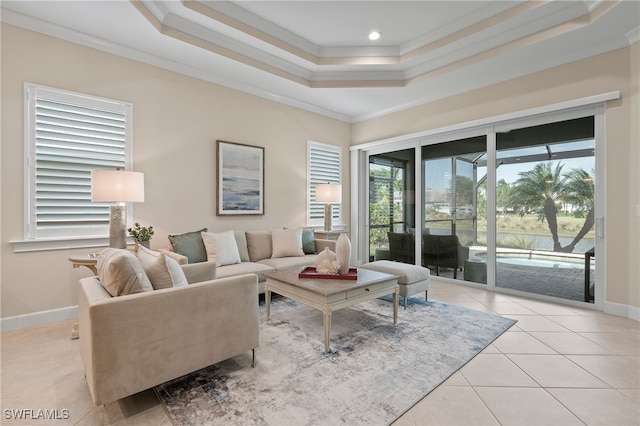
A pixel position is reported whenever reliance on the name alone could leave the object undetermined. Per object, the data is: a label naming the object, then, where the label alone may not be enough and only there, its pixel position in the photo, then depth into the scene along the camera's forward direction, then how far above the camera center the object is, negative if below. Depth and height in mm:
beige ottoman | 3510 -717
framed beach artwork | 4387 +493
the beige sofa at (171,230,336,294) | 3633 -626
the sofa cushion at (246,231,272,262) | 4305 -454
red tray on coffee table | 2966 -603
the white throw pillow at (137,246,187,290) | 2020 -389
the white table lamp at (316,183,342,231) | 5137 +328
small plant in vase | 3246 -243
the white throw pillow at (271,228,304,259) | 4379 -434
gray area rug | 1780 -1126
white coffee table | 2564 -695
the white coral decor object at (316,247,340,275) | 3027 -498
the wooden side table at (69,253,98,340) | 2715 -448
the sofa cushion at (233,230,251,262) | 4109 -425
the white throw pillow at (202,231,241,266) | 3699 -437
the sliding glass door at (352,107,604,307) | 3711 +132
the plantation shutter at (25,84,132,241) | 3037 +585
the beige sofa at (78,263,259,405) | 1632 -708
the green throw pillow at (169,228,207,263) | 3566 -392
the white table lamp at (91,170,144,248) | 2852 +181
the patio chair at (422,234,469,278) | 4852 -619
